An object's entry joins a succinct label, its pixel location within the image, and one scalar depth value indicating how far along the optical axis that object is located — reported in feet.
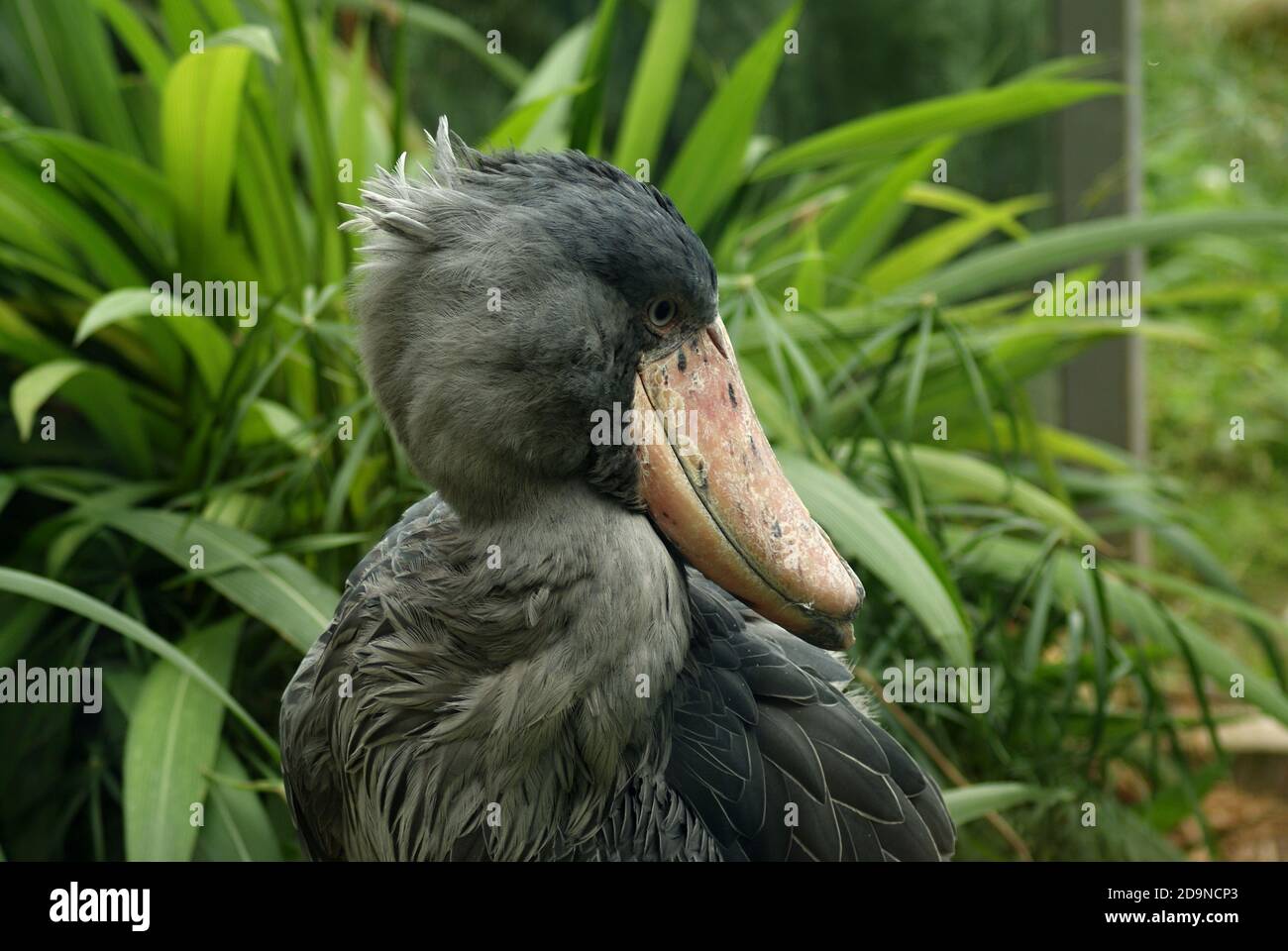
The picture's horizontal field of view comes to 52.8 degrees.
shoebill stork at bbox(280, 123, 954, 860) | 3.45
